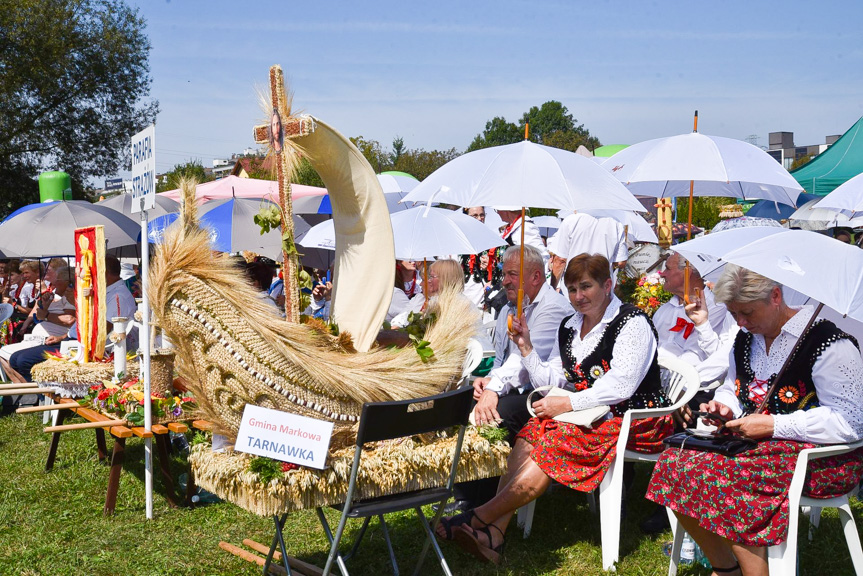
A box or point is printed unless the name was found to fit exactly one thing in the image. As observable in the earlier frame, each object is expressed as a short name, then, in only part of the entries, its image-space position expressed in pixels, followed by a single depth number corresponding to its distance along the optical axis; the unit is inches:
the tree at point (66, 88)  764.6
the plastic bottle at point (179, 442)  227.3
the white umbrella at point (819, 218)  396.8
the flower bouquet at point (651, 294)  203.0
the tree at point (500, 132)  2810.0
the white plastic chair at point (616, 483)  148.3
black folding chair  109.7
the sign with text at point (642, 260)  228.1
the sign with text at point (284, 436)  111.4
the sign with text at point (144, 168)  179.3
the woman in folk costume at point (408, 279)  287.1
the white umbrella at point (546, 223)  446.6
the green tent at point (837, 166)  384.4
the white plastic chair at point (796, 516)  116.3
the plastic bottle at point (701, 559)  146.3
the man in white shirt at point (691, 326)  184.7
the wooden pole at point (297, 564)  137.1
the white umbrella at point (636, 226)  322.3
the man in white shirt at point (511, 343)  167.6
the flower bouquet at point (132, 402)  181.3
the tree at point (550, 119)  3206.2
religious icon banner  206.4
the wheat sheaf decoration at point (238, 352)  113.7
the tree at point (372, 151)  1273.9
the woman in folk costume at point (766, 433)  118.6
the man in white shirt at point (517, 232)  270.2
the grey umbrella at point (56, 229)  285.3
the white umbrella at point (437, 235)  248.4
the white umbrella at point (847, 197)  234.0
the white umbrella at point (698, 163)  206.8
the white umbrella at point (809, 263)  111.3
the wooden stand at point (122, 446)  173.6
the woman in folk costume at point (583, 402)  148.2
